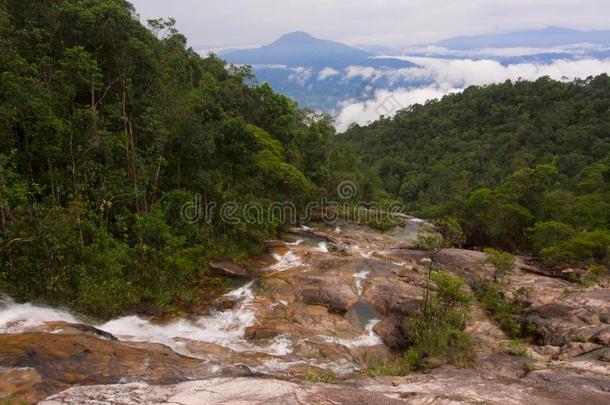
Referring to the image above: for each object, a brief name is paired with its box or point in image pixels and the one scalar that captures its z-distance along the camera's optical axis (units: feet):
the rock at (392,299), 49.60
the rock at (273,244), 74.02
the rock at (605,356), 32.37
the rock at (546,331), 40.73
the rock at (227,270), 58.39
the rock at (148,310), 45.10
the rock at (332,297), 51.43
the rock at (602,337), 36.96
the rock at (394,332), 43.19
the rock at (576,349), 36.19
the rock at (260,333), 43.40
